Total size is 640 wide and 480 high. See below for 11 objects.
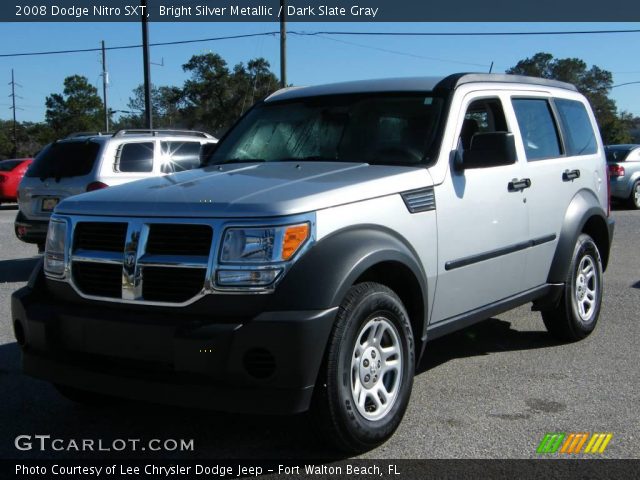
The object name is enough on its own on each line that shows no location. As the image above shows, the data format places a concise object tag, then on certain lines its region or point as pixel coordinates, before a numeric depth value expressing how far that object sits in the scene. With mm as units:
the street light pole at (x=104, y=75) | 68938
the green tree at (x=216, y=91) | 62500
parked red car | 21734
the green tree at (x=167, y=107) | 67119
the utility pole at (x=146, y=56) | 24422
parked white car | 9406
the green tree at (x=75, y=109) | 78500
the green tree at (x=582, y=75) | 65750
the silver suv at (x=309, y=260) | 3482
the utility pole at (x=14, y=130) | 77044
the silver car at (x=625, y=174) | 17906
